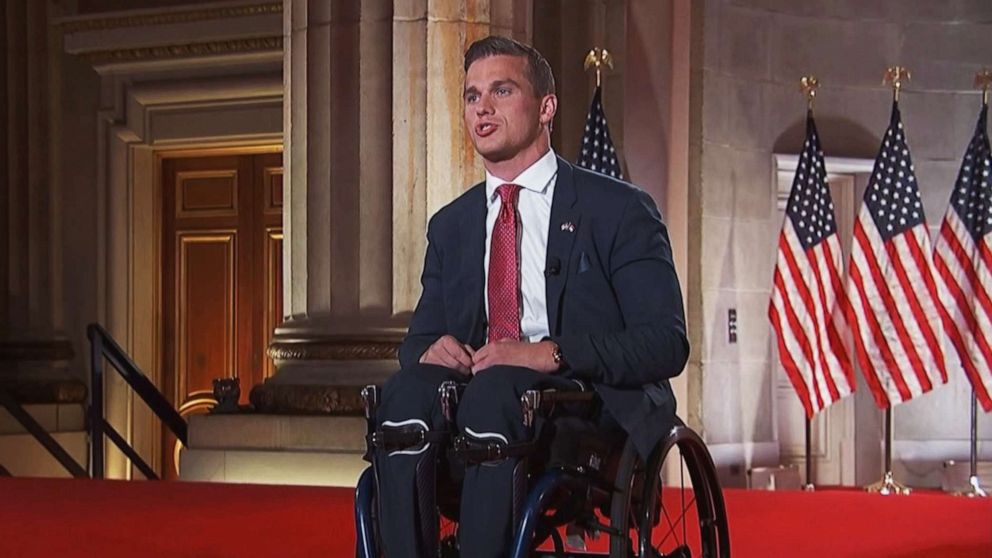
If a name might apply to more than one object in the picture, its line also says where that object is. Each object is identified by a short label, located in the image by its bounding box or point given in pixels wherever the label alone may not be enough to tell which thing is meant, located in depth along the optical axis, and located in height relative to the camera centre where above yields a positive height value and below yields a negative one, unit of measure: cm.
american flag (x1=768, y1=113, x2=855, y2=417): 1009 -30
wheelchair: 291 -47
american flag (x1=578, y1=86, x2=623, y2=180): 947 +60
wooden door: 1148 -17
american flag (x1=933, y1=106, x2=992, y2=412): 999 -8
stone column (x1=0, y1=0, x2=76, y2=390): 1130 +35
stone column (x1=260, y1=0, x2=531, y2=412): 803 +38
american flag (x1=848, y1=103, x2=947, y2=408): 1005 -29
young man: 301 -9
